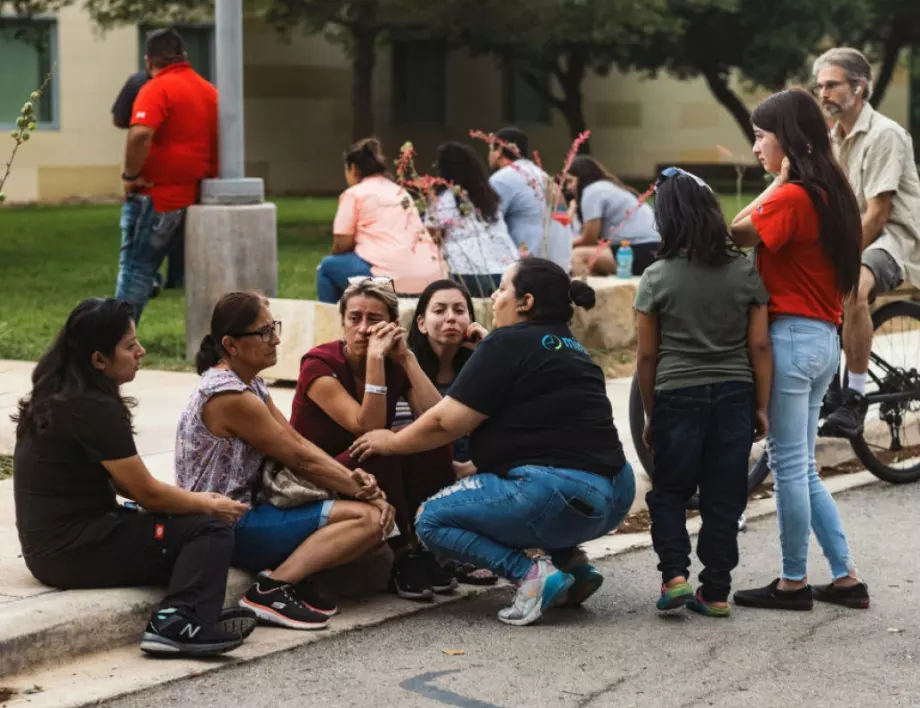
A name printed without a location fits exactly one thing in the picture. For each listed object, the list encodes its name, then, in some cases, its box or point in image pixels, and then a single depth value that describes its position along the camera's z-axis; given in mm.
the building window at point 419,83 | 31484
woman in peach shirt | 9391
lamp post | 9633
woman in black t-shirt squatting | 5469
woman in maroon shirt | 5777
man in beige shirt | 7406
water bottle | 11297
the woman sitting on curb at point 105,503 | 5020
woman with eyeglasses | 5434
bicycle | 7699
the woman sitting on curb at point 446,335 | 6281
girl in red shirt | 5562
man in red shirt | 9734
